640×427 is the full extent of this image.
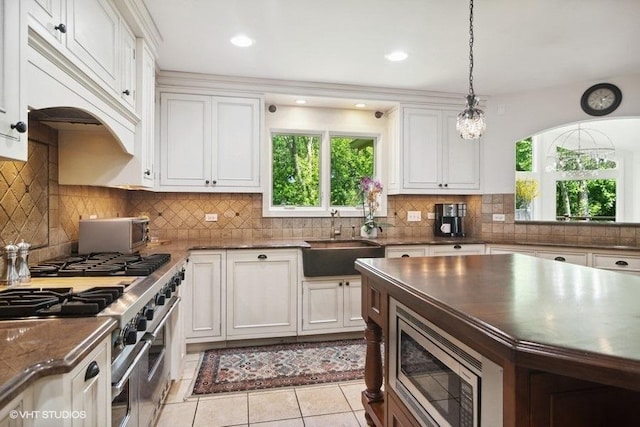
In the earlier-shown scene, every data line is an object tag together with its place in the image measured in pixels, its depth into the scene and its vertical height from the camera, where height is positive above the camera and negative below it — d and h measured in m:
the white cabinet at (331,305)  3.19 -0.81
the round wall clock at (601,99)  3.41 +1.16
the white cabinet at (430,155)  3.75 +0.67
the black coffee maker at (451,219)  3.95 -0.02
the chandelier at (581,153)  3.94 +0.73
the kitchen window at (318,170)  3.86 +0.52
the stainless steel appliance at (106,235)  2.23 -0.12
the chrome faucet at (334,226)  3.83 -0.11
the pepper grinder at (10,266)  1.51 -0.22
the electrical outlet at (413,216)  4.09 +0.01
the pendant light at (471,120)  2.04 +0.56
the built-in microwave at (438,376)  0.93 -0.51
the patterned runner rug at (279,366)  2.48 -1.15
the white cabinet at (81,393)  0.81 -0.45
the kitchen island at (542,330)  0.73 -0.27
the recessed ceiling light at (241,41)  2.59 +1.31
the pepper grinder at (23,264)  1.55 -0.21
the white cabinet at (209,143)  3.23 +0.69
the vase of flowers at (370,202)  3.77 +0.16
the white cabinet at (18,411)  0.70 -0.41
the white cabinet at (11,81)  1.04 +0.41
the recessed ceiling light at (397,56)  2.83 +1.31
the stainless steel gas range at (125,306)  1.16 -0.31
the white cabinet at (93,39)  1.29 +0.79
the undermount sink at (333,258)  3.13 -0.37
